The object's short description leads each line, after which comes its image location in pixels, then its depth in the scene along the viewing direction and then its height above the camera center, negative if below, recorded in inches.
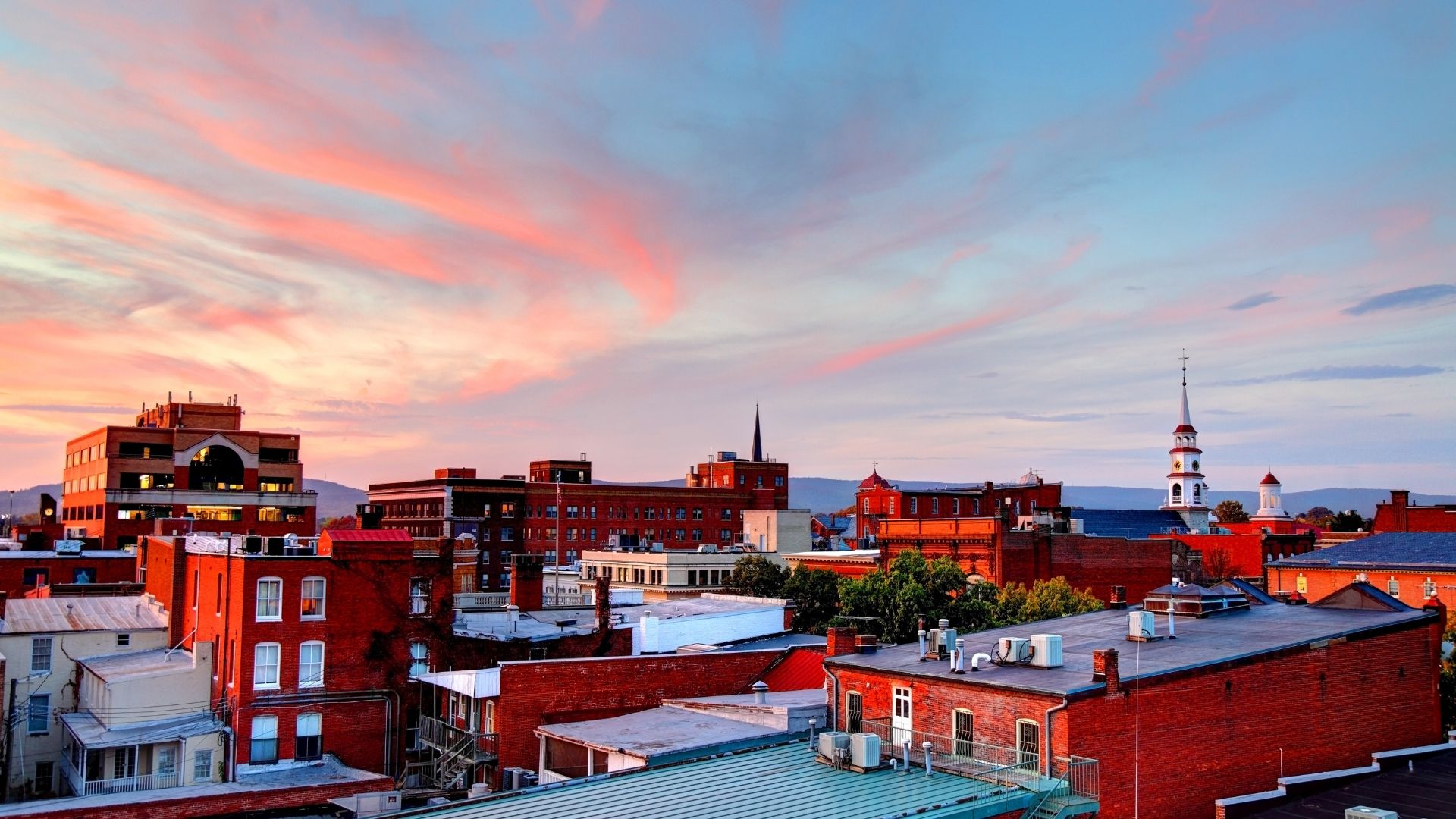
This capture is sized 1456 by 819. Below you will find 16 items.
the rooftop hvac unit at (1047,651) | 1273.4 -169.1
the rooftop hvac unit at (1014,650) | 1298.0 -170.1
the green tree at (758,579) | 3545.8 -247.5
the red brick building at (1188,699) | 1145.4 -219.9
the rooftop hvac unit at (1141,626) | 1390.3 -150.6
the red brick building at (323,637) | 1813.5 -236.6
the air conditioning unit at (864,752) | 1178.0 -264.7
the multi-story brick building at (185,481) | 3961.6 +63.2
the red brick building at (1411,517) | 4268.9 -32.2
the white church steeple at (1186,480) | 6008.9 +146.9
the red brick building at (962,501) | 5521.7 +18.4
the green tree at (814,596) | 3171.8 -275.0
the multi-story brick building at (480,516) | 5123.0 -72.8
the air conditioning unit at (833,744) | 1205.1 -262.8
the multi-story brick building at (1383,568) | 3147.1 -180.0
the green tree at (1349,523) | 7130.9 -97.5
